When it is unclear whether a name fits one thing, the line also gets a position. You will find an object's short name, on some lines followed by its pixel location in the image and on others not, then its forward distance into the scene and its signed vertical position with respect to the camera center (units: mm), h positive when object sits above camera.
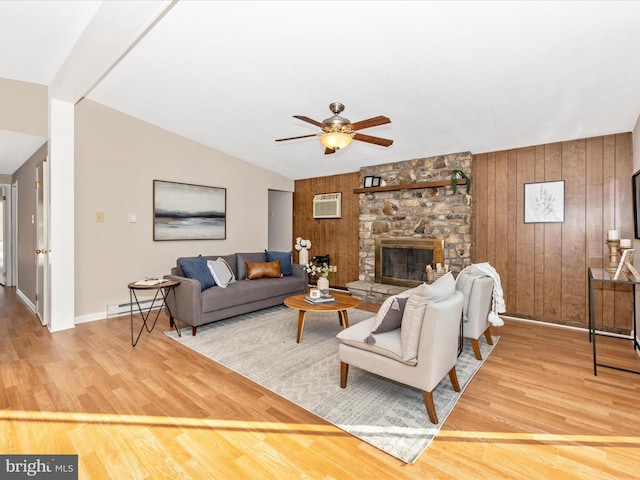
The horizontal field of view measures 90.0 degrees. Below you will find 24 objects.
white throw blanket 3121 -527
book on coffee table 3643 -709
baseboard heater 4428 -978
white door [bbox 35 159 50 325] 3914 -22
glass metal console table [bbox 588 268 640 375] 2719 -635
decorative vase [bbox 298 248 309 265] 6867 -383
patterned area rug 2018 -1176
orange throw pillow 4797 -483
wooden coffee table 3449 -747
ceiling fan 2771 +975
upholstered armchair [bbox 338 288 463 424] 2062 -786
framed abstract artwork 4930 +447
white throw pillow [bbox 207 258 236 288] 4235 -455
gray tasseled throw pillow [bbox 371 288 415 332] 2344 -527
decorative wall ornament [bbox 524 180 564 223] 4133 +466
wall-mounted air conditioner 6457 +676
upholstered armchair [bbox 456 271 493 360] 2951 -619
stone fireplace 4828 +423
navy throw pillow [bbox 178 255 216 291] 3990 -404
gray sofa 3711 -721
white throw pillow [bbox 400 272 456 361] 2088 -518
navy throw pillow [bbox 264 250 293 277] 5207 -354
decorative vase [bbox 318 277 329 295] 4121 -595
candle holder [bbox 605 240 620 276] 2982 -170
